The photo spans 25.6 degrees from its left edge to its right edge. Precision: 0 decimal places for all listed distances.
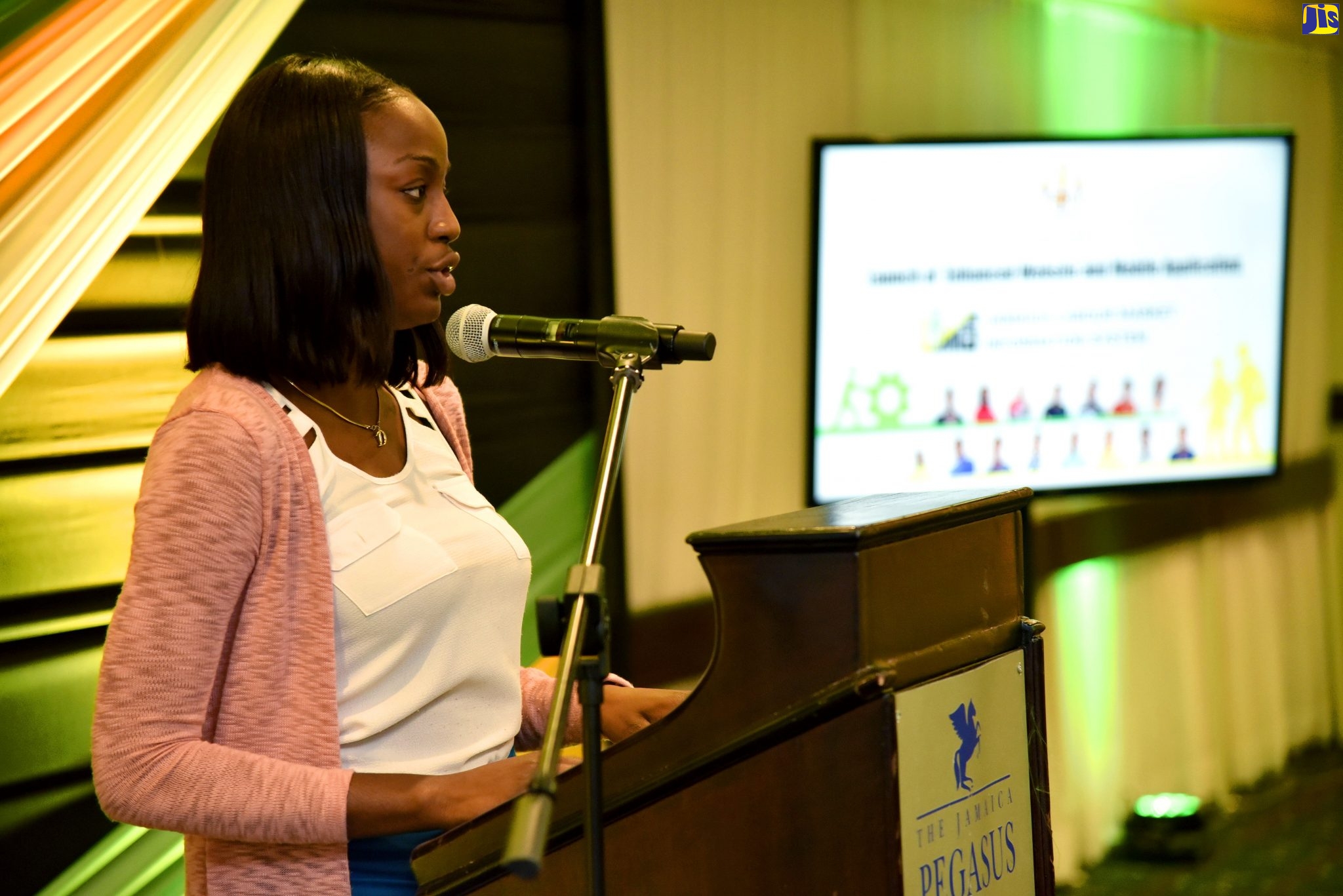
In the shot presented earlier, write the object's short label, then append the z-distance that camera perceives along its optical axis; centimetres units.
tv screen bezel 494
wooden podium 220
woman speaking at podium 229
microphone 233
